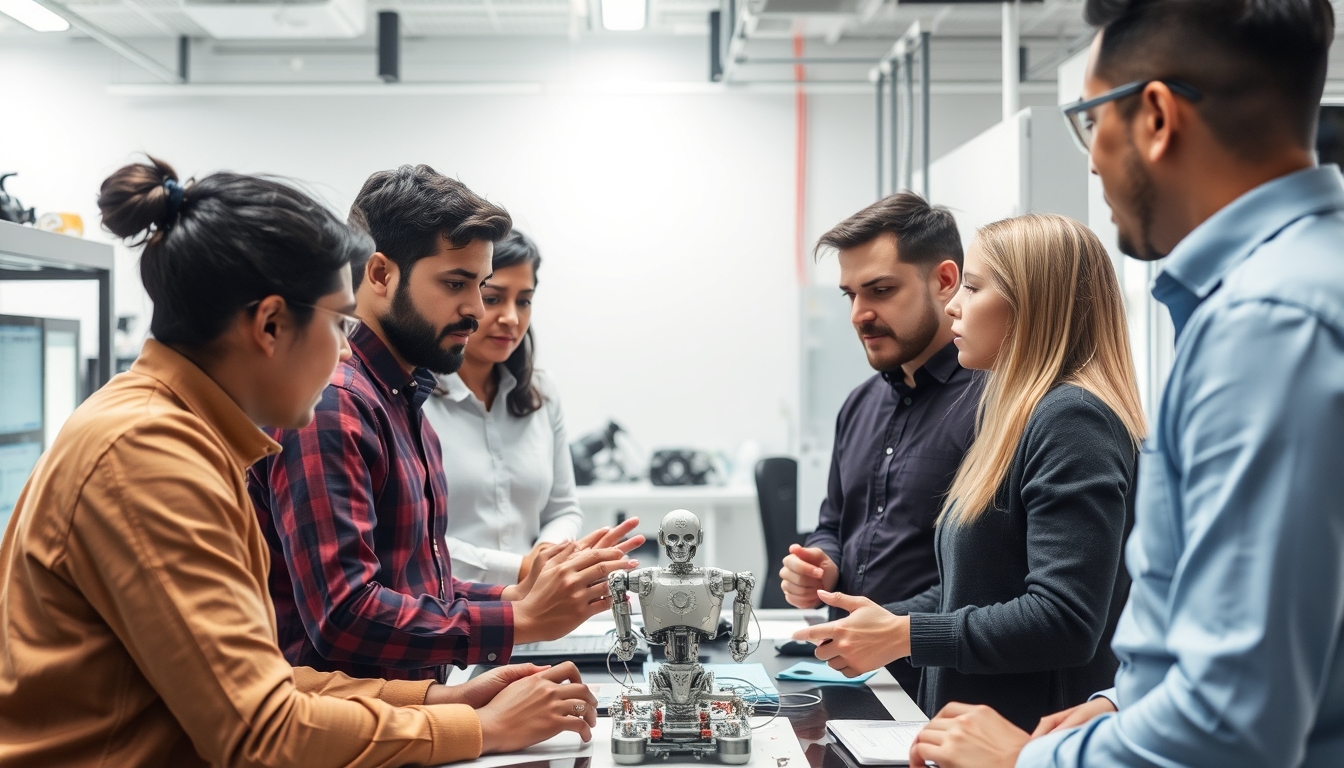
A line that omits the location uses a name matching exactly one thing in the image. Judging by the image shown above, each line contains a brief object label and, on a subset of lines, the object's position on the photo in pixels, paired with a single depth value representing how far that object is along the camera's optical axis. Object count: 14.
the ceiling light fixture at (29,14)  3.04
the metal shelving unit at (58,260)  2.07
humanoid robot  1.44
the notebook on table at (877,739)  1.37
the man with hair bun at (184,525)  1.01
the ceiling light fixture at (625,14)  4.31
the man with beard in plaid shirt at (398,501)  1.44
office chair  3.90
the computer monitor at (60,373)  2.46
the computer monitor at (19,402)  2.31
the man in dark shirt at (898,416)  2.08
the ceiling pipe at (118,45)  2.99
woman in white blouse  2.53
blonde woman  1.49
